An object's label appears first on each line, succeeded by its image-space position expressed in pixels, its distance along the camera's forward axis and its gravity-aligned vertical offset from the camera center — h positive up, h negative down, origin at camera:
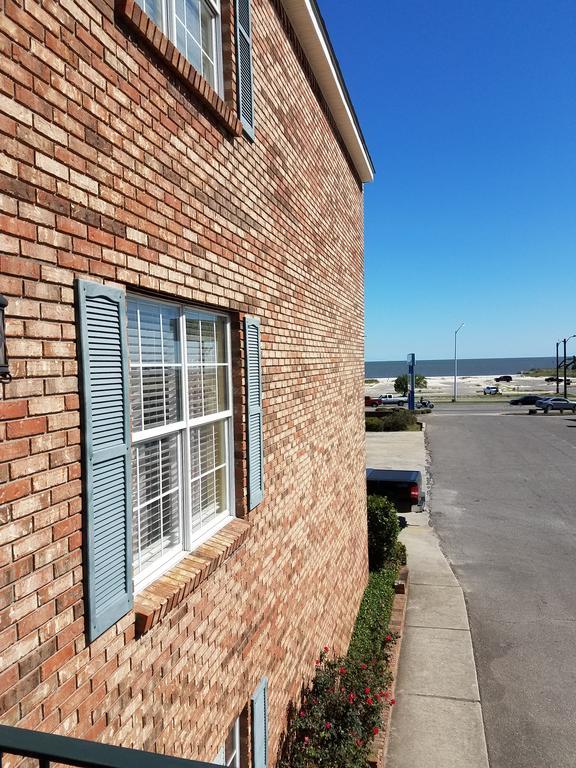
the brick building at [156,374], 2.20 -0.03
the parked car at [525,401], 52.16 -3.60
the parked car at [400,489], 15.77 -3.63
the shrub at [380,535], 11.60 -3.64
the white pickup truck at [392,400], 53.12 -3.45
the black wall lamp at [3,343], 1.98 +0.10
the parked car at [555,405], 47.40 -3.66
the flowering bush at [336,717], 5.25 -3.71
